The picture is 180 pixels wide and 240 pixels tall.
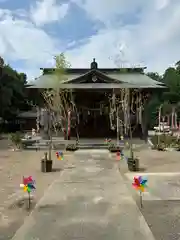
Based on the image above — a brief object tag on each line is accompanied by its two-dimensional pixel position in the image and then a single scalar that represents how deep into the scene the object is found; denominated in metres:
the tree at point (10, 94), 25.64
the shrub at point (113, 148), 10.74
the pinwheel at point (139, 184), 4.03
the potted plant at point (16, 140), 12.22
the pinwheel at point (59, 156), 8.67
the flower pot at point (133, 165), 6.79
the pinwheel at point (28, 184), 4.01
